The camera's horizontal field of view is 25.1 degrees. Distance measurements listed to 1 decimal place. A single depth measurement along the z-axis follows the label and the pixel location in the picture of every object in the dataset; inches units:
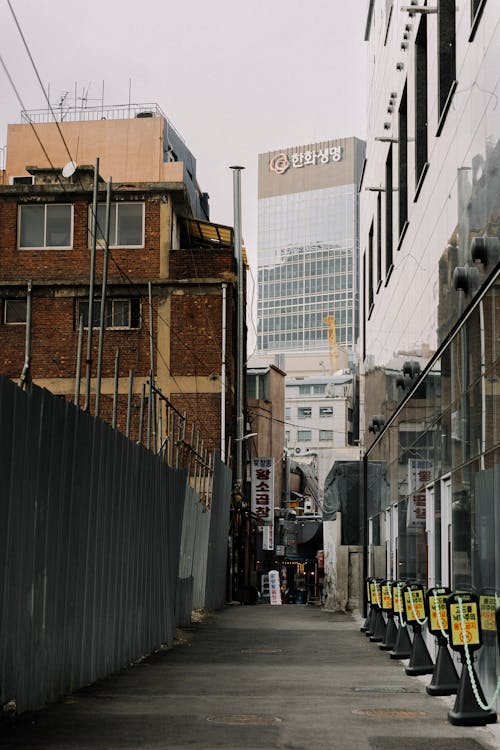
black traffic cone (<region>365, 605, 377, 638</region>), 771.5
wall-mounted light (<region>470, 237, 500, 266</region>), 432.1
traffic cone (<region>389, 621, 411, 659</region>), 615.8
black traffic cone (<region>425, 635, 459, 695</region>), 435.2
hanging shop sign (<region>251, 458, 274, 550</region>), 1951.3
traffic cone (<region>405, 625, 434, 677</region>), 524.1
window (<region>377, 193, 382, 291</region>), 1130.0
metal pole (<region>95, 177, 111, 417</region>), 628.4
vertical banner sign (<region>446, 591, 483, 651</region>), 376.8
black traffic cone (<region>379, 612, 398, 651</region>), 682.7
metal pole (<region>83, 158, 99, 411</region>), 612.3
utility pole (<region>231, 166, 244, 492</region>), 1612.2
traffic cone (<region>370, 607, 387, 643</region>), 747.4
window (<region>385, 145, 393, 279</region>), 1005.2
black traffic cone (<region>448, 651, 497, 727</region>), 368.8
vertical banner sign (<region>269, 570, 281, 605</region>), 2212.1
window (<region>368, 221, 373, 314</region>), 1272.1
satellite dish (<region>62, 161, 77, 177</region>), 1063.9
